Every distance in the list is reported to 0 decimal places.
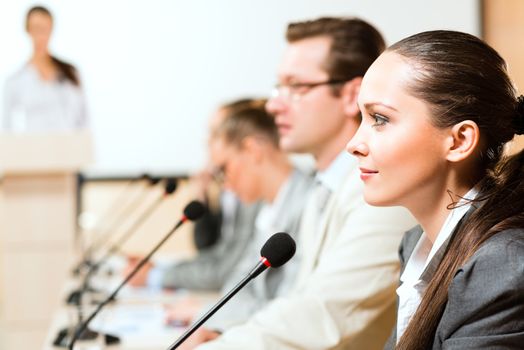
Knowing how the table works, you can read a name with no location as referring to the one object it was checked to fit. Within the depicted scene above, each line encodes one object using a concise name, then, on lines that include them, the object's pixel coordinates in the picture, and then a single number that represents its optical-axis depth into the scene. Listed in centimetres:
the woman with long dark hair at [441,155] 130
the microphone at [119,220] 307
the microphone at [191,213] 206
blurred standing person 486
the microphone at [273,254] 145
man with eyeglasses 180
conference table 233
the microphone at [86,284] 257
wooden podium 394
